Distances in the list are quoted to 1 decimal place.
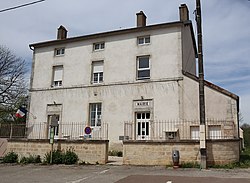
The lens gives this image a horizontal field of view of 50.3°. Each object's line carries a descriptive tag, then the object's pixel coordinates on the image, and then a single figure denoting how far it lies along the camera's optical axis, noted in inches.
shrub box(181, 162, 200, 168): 477.9
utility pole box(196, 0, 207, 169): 468.1
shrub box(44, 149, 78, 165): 555.2
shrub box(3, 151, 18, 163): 603.2
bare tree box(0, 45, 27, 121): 1180.5
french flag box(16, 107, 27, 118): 820.7
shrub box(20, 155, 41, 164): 583.6
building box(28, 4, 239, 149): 686.5
